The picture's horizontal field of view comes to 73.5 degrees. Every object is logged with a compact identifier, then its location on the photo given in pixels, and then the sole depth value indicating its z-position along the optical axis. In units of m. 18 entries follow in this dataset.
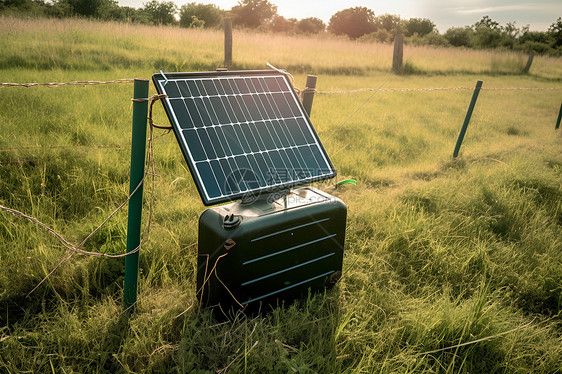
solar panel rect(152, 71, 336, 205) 2.17
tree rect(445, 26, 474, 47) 52.94
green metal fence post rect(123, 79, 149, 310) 2.15
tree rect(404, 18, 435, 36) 68.50
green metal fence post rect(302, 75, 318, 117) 3.49
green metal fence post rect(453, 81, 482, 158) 6.20
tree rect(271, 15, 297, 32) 67.42
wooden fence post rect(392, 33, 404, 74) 16.61
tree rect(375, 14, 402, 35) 72.69
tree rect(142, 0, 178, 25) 48.53
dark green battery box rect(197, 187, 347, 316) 2.13
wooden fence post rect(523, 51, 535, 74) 24.05
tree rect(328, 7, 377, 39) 72.62
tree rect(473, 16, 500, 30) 60.54
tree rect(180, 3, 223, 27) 60.81
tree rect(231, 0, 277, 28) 68.38
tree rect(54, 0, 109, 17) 39.75
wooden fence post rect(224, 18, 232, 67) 11.83
